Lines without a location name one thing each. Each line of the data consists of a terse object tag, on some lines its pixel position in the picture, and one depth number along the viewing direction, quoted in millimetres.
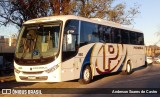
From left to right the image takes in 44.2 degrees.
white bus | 8861
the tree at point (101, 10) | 18155
